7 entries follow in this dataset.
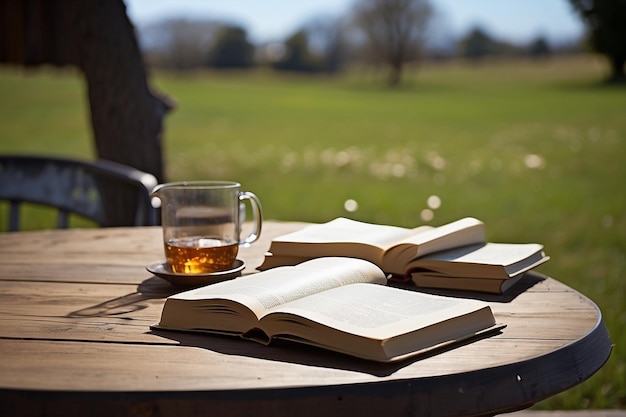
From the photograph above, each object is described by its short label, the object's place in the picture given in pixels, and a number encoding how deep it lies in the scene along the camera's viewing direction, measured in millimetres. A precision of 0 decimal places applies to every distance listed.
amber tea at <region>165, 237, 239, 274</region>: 1313
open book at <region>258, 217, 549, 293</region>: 1303
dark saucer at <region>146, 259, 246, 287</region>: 1294
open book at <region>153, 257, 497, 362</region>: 953
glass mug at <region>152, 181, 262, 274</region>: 1295
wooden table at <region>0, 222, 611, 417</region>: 856
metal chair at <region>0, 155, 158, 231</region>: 2357
